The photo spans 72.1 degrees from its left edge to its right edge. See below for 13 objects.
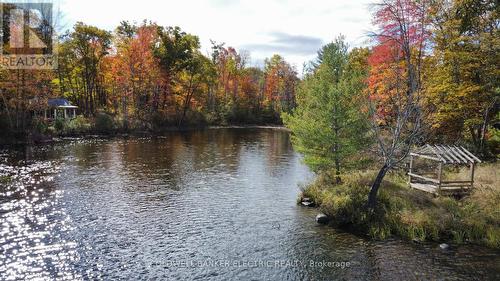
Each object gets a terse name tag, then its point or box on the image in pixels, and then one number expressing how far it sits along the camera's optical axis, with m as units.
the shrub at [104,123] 49.34
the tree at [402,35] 26.23
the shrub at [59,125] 44.47
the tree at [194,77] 64.38
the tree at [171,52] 60.69
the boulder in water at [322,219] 17.77
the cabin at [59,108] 50.12
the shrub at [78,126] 45.86
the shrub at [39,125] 40.72
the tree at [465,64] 24.02
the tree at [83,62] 52.66
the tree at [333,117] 19.98
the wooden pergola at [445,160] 18.68
